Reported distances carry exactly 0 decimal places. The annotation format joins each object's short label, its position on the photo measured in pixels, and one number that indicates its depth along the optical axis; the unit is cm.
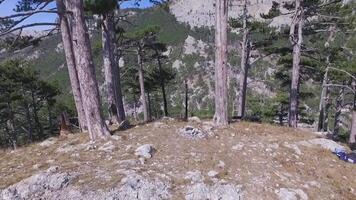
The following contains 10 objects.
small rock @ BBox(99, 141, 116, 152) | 935
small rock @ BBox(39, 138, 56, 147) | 1102
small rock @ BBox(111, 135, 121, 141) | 1007
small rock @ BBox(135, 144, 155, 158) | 891
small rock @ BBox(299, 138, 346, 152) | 1089
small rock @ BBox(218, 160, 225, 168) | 866
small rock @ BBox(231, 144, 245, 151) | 974
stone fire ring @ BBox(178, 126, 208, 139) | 1045
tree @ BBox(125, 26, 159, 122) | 2683
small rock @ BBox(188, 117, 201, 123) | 1306
